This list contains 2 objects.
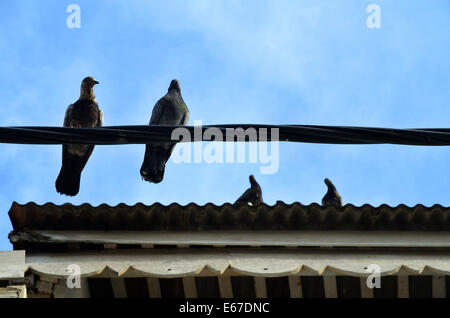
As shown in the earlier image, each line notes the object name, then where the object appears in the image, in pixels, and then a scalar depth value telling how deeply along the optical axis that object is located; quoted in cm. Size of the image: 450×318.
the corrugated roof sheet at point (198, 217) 1295
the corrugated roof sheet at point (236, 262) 1178
